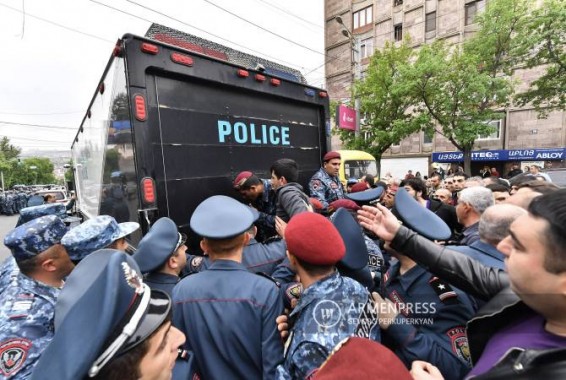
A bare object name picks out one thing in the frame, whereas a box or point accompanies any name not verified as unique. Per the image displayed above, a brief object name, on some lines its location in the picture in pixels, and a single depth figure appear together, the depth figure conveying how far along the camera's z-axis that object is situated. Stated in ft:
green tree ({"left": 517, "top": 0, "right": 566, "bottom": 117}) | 40.96
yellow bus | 36.78
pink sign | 42.86
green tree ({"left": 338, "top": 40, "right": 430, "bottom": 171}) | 50.72
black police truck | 9.02
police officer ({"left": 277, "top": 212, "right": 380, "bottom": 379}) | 4.21
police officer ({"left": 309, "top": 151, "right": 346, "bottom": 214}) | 13.14
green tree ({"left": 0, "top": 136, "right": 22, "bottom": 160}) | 171.01
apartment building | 63.36
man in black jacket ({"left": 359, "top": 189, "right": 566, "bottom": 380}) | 2.84
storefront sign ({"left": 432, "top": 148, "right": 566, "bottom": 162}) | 59.47
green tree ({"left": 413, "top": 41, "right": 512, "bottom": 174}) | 44.86
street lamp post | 45.01
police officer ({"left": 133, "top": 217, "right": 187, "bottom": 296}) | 6.44
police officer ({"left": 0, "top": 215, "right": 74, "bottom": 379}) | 4.46
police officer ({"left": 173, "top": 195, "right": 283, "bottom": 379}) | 5.11
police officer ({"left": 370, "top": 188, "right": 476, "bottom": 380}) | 4.68
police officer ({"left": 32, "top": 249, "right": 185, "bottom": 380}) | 2.42
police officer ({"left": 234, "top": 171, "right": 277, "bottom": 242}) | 10.66
